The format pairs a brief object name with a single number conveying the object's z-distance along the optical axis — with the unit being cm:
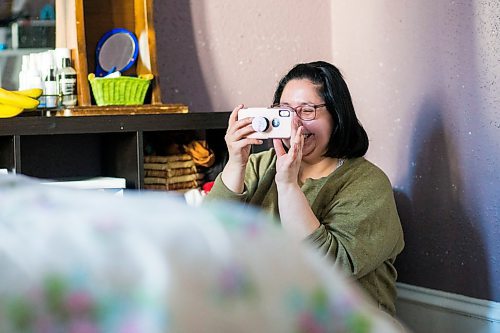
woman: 191
